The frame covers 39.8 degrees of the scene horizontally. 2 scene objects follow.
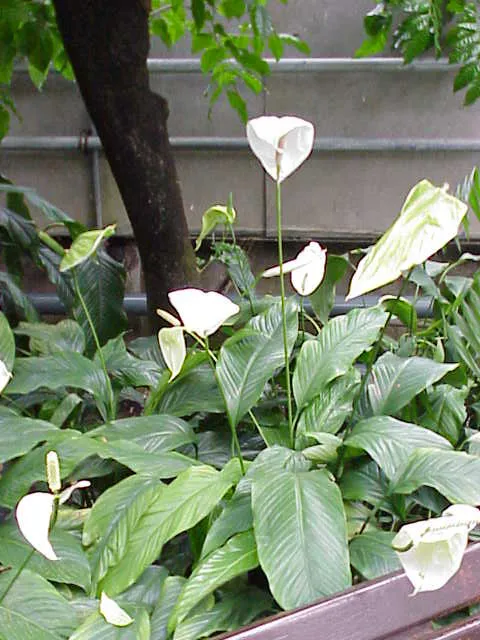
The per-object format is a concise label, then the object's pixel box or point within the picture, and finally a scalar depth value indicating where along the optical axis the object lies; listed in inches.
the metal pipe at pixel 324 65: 87.9
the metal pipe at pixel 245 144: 91.0
